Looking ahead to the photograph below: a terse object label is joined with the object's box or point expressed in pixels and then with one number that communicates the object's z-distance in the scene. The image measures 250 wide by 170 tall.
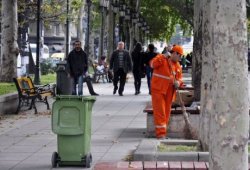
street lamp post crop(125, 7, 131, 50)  43.61
